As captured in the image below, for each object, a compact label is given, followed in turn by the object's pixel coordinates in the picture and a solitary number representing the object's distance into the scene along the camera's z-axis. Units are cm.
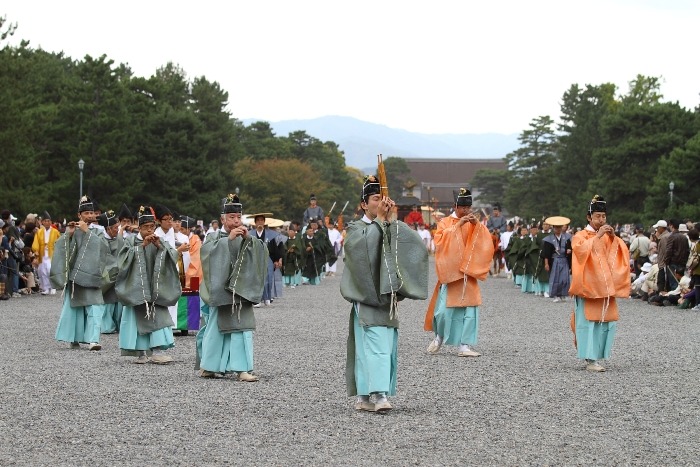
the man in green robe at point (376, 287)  919
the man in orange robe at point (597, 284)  1242
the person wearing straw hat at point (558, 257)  2591
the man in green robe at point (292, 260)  3203
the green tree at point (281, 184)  8206
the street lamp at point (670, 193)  4508
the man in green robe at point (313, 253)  3378
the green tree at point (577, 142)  7244
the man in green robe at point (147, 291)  1284
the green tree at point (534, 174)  7931
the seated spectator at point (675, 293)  2306
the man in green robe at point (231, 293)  1127
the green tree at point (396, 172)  15750
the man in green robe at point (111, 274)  1390
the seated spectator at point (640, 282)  2555
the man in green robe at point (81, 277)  1455
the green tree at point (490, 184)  13638
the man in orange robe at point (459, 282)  1398
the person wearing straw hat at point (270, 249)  2234
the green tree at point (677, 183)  4688
